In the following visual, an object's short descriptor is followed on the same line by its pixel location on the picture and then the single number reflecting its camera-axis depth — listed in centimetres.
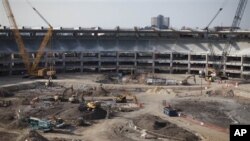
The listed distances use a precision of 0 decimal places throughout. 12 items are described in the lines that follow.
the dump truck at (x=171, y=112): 7456
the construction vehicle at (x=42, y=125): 6341
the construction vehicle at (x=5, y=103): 8175
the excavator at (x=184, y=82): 10644
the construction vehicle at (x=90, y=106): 7338
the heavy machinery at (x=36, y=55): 11300
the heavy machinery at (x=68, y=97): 8478
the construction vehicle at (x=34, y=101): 8275
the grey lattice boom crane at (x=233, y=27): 12199
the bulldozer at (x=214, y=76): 11300
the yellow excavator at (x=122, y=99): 8612
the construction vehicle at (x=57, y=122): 6481
